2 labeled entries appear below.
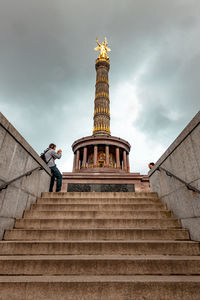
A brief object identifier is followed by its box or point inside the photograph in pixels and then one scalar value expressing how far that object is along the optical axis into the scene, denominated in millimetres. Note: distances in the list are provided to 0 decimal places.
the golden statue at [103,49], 37756
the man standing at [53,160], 6237
